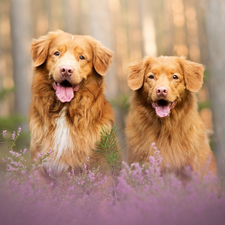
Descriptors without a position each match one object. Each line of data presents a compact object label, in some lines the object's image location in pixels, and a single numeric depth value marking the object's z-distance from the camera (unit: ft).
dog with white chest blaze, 12.39
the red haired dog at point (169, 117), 12.89
